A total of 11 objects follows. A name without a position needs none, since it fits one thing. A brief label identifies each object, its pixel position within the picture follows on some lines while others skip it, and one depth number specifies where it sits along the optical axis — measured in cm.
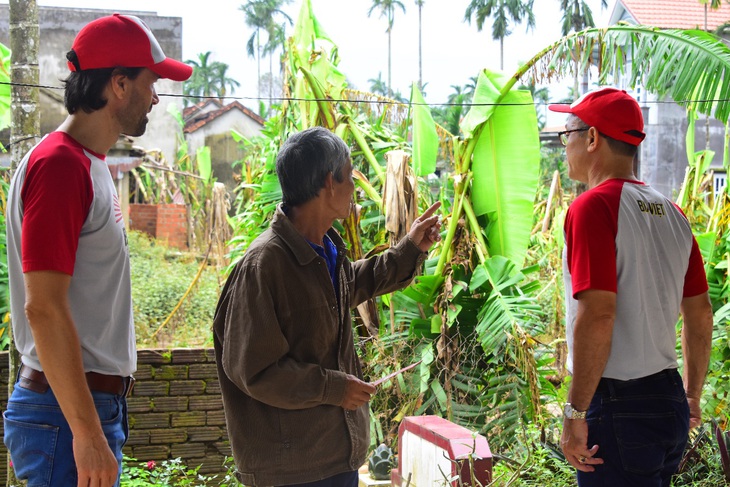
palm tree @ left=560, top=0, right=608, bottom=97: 2920
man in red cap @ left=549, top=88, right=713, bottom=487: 223
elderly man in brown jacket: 201
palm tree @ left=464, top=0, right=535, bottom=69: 3672
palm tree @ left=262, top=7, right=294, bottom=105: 5662
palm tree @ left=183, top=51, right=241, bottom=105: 5805
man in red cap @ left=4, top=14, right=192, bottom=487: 178
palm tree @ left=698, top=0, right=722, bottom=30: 1522
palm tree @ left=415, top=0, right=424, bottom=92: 5919
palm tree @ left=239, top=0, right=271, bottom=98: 5692
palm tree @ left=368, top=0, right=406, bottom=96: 5556
